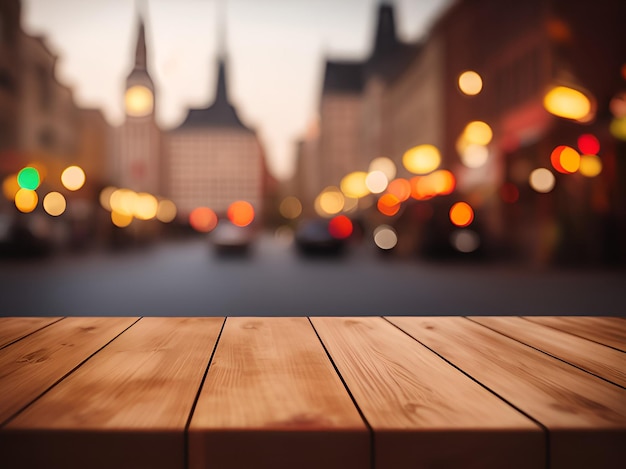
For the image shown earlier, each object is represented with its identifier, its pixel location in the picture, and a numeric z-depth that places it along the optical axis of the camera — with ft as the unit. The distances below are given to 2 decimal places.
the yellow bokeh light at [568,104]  47.09
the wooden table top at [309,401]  3.59
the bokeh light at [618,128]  43.57
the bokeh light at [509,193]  55.93
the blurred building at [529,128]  44.78
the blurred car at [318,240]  62.49
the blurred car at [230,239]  67.31
